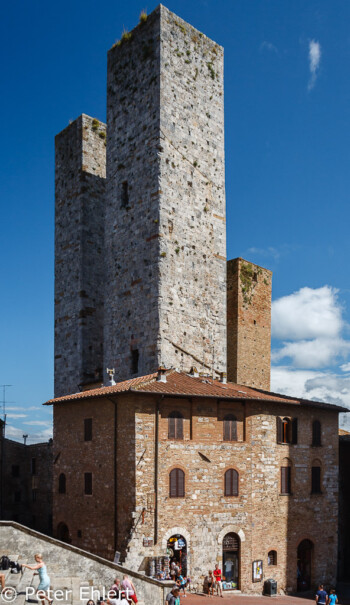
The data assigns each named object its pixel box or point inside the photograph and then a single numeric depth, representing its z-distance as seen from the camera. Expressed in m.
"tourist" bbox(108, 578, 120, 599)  18.42
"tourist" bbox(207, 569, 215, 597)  23.91
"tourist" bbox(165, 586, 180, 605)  19.73
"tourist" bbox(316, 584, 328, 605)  20.53
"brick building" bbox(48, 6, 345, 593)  24.58
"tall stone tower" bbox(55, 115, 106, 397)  36.81
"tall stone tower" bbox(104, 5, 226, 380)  30.42
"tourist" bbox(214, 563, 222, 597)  23.98
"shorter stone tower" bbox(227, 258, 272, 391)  36.22
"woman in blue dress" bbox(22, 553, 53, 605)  16.47
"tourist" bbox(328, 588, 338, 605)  20.53
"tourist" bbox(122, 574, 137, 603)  18.72
